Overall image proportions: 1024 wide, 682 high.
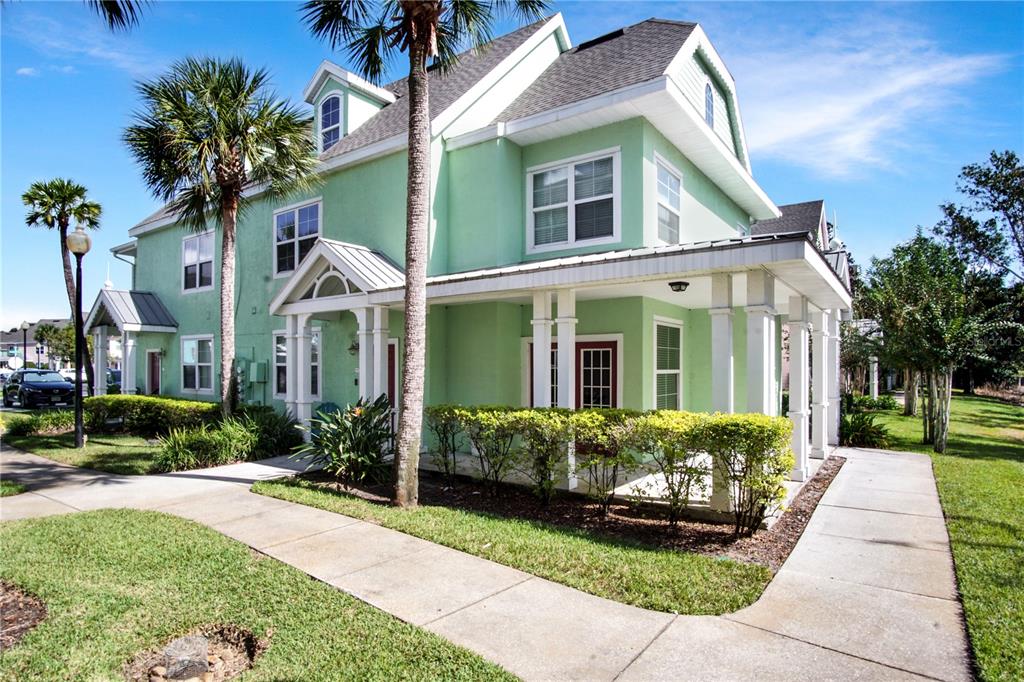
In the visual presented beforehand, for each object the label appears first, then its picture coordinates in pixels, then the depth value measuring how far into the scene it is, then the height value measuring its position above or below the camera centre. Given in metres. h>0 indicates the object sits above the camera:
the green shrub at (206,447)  10.27 -1.86
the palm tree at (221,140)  11.12 +4.28
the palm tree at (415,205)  7.48 +1.96
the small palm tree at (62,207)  17.05 +4.46
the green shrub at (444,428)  8.52 -1.23
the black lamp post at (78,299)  11.87 +1.16
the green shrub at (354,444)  8.76 -1.52
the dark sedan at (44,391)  23.94 -1.77
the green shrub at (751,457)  5.99 -1.17
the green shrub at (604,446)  6.93 -1.23
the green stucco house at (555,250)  8.33 +2.01
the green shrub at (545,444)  7.34 -1.26
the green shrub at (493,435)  7.85 -1.22
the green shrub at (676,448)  6.35 -1.14
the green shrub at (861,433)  13.07 -1.96
